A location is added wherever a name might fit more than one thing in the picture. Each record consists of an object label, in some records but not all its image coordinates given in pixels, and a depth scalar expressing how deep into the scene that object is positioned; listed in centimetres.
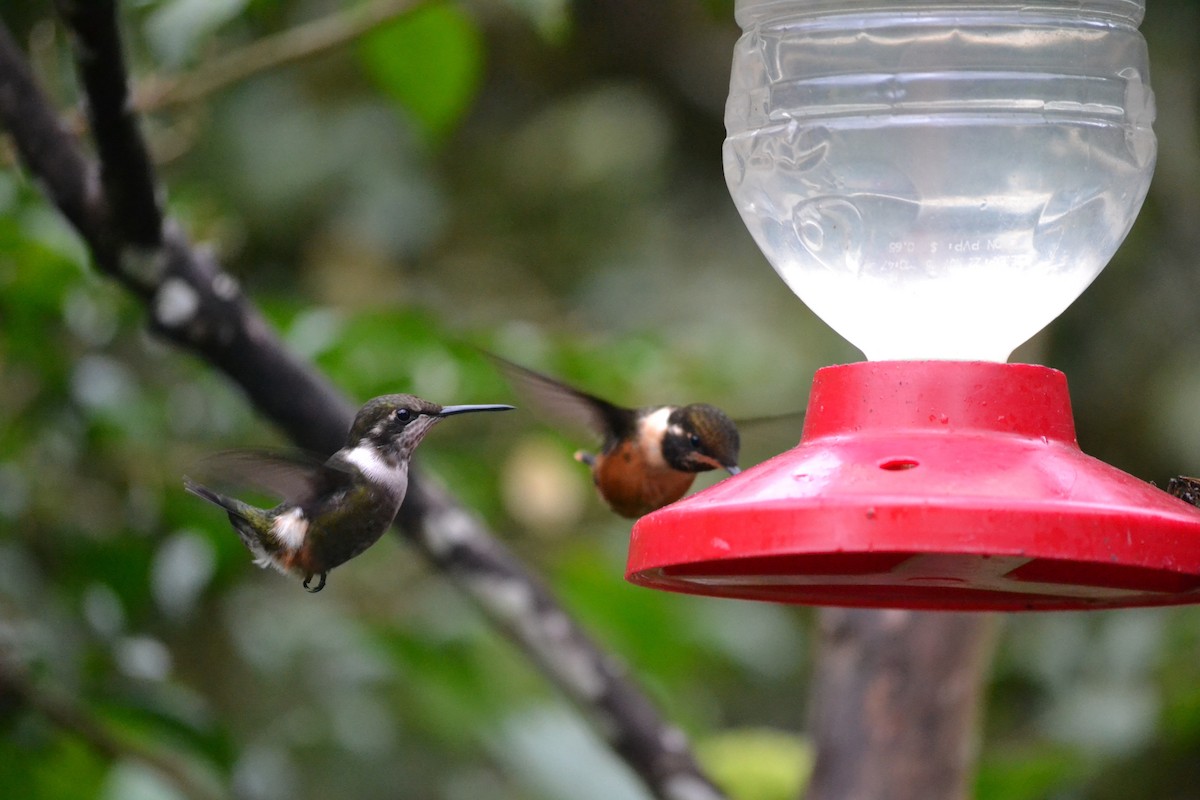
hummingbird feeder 401
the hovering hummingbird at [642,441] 538
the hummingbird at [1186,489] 440
